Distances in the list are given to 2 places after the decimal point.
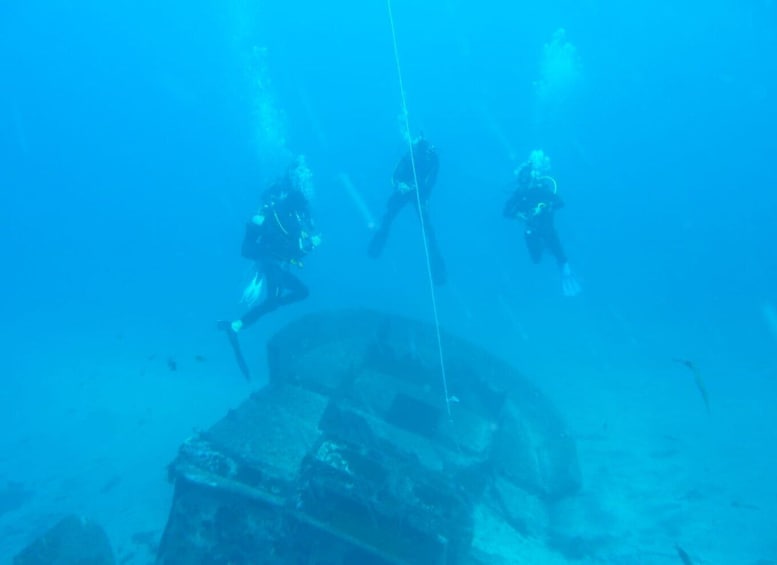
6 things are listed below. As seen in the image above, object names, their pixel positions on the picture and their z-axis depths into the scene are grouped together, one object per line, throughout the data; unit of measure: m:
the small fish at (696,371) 6.74
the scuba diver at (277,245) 8.12
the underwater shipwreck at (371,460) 4.29
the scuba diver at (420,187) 10.26
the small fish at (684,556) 5.31
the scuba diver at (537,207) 9.77
